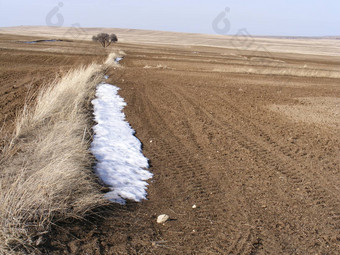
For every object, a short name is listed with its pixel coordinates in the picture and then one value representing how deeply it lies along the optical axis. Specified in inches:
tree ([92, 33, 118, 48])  2760.8
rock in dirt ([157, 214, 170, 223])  180.3
